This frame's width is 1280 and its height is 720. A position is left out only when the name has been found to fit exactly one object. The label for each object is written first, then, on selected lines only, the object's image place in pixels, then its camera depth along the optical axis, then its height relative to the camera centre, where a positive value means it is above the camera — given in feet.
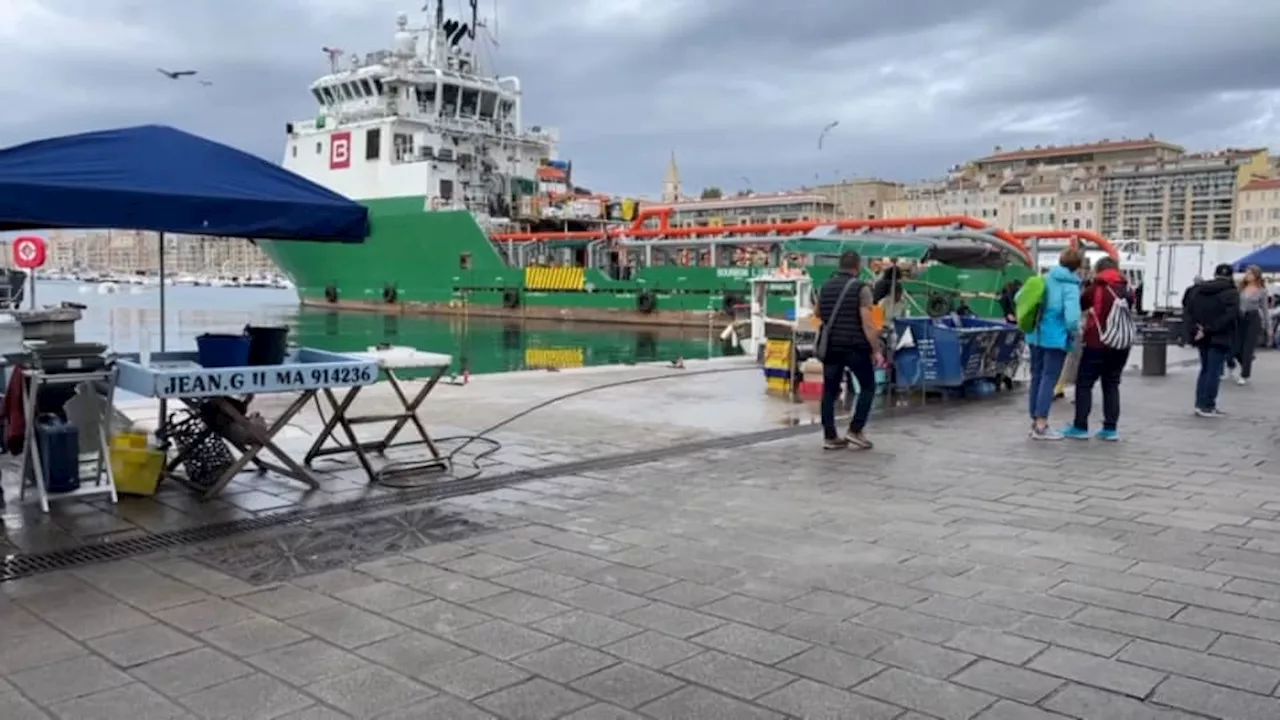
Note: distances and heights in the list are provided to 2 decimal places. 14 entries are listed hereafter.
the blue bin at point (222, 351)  16.72 -1.21
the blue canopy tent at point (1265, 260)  63.77 +2.68
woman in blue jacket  24.59 -0.77
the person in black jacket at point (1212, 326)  28.14 -0.73
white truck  88.58 +2.99
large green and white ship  113.50 +8.43
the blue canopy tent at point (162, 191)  14.65 +1.33
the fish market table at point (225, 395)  15.80 -1.88
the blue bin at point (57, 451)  16.30 -2.87
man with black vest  22.47 -1.14
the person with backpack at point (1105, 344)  23.84 -1.08
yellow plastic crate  16.80 -3.13
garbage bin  41.75 -2.28
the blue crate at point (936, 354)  31.76 -1.88
